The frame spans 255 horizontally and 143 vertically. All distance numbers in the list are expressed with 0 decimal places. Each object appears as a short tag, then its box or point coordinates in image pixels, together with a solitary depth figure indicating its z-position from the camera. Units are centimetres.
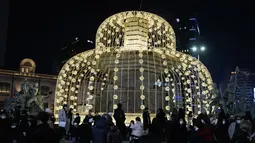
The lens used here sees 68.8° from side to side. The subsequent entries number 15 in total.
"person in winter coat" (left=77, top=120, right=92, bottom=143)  639
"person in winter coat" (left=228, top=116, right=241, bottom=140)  680
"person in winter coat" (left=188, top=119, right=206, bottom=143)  450
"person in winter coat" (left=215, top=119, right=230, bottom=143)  679
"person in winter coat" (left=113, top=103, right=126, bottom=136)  877
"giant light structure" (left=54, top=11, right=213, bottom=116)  1270
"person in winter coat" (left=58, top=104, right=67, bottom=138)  885
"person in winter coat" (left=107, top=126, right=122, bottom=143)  567
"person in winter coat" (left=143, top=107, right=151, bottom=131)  895
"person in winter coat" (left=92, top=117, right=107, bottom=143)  554
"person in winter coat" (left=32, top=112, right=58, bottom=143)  336
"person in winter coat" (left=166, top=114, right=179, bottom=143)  580
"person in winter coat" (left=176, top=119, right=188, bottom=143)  578
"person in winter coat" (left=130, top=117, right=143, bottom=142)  733
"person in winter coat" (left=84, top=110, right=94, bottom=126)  861
